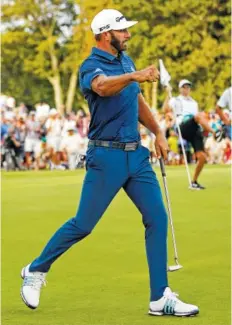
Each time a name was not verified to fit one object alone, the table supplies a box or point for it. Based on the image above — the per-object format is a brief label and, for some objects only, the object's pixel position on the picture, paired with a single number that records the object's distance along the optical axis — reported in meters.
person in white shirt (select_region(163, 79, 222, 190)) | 21.59
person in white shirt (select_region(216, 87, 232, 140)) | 19.75
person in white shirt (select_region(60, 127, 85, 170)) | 34.28
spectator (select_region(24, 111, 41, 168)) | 34.56
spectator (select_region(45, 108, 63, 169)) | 34.47
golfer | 8.08
